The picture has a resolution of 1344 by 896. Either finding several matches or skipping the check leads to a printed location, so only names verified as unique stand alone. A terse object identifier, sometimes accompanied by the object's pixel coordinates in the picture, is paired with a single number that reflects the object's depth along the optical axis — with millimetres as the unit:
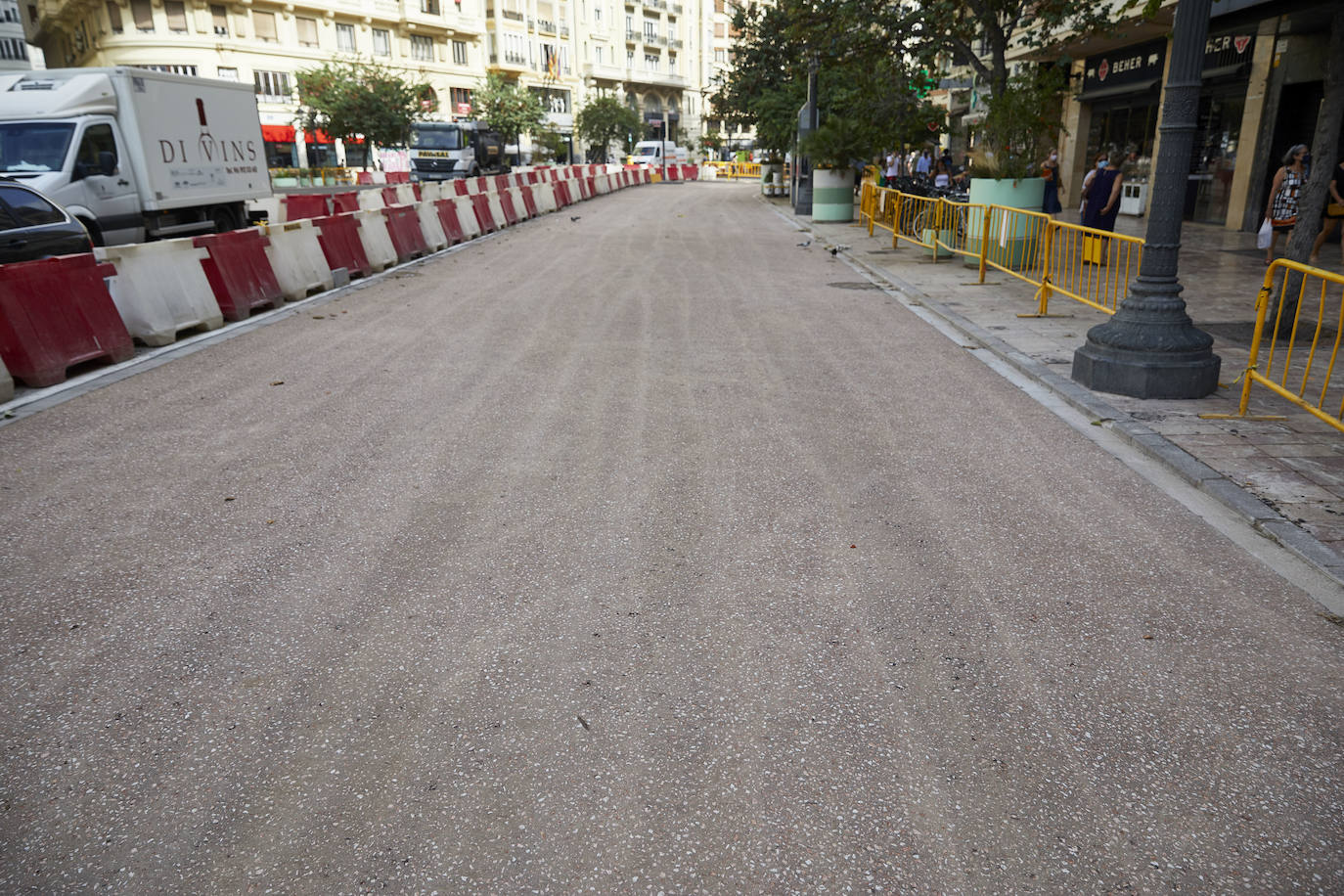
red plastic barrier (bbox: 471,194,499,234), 20812
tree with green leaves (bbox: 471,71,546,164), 59219
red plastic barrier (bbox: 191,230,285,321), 10086
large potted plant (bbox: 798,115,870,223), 22172
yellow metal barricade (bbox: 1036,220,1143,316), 9258
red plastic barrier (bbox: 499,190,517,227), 23312
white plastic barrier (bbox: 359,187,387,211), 21988
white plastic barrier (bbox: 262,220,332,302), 11477
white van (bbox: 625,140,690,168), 63512
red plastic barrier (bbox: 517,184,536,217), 25392
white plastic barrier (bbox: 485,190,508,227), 22234
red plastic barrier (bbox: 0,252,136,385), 7320
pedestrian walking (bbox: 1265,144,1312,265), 11805
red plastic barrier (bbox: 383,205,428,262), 15594
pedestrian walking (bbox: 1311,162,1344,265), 12344
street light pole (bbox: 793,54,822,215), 24812
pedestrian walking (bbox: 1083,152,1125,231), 13078
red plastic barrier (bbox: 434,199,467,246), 18156
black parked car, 9906
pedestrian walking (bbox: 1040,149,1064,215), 17570
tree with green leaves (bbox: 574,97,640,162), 67125
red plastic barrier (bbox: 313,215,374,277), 12992
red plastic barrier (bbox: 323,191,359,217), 20094
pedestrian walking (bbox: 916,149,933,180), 30672
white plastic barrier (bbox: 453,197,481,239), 19500
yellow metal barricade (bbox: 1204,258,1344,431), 6066
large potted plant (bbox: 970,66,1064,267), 13938
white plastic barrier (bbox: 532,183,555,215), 27062
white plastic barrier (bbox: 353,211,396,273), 14298
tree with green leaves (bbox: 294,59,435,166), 47594
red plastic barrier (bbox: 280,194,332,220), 19641
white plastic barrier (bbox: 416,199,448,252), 16969
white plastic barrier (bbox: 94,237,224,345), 8703
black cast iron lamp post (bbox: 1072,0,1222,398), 6602
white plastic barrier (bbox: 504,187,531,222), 24091
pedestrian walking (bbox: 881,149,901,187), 30403
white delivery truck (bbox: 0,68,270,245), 13562
